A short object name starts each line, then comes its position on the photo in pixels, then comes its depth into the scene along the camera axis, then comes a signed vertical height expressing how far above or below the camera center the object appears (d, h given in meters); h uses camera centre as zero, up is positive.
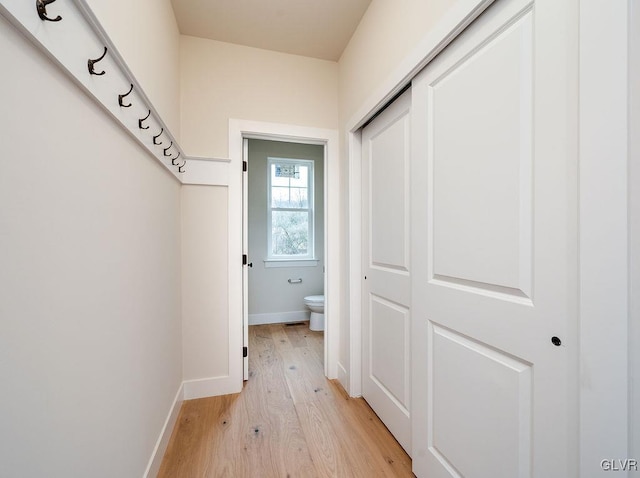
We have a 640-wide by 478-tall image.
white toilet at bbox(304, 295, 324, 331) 3.42 -0.92
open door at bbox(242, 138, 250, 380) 2.14 -0.27
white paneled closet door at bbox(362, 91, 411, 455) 1.49 -0.18
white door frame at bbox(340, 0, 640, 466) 0.61 +0.01
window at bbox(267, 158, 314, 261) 3.79 +0.38
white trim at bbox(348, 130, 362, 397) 2.01 -0.18
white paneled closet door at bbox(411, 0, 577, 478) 0.74 -0.03
